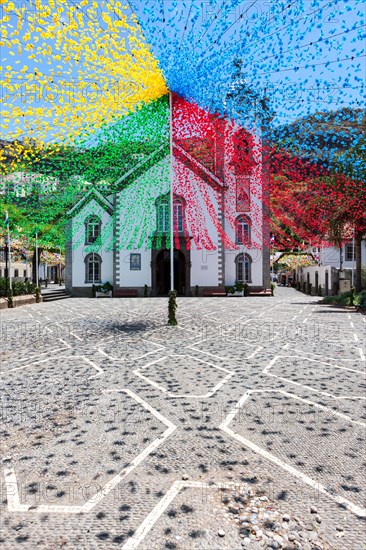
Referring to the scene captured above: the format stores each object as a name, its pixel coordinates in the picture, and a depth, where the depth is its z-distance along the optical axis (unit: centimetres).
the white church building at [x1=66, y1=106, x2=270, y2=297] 3164
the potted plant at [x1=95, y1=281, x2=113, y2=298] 3294
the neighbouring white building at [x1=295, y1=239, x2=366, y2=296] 3009
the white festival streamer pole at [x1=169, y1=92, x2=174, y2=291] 1278
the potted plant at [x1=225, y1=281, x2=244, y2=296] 3266
